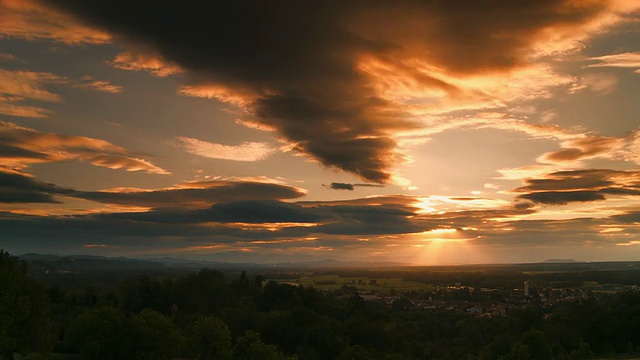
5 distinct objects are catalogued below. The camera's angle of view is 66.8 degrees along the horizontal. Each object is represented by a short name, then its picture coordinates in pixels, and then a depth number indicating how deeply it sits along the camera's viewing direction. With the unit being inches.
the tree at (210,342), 2482.8
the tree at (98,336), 2188.7
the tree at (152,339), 2241.6
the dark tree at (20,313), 1576.0
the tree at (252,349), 2370.8
